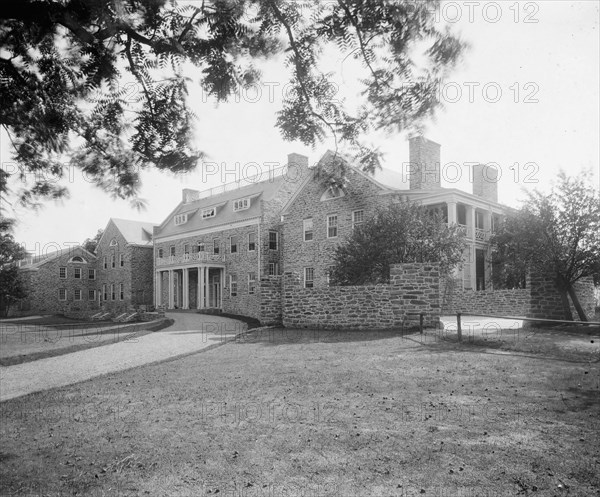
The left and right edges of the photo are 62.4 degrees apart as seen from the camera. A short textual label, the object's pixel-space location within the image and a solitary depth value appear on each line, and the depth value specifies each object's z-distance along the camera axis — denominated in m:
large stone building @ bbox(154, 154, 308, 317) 34.66
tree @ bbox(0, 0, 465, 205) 4.45
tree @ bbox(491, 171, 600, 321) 16.16
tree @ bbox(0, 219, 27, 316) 35.88
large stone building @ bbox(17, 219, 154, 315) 47.16
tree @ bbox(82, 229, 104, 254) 64.19
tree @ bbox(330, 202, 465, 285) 19.52
